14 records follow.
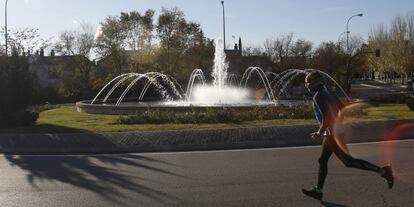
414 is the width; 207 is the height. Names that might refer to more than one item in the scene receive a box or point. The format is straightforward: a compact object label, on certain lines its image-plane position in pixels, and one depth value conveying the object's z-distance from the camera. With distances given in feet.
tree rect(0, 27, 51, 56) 72.41
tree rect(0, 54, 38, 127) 69.05
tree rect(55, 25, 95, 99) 206.98
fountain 87.90
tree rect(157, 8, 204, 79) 202.90
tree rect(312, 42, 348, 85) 216.37
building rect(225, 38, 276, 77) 211.82
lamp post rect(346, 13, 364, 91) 182.95
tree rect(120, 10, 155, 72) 201.81
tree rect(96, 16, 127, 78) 214.48
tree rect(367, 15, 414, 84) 260.21
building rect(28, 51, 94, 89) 241.76
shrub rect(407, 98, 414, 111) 82.22
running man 26.73
